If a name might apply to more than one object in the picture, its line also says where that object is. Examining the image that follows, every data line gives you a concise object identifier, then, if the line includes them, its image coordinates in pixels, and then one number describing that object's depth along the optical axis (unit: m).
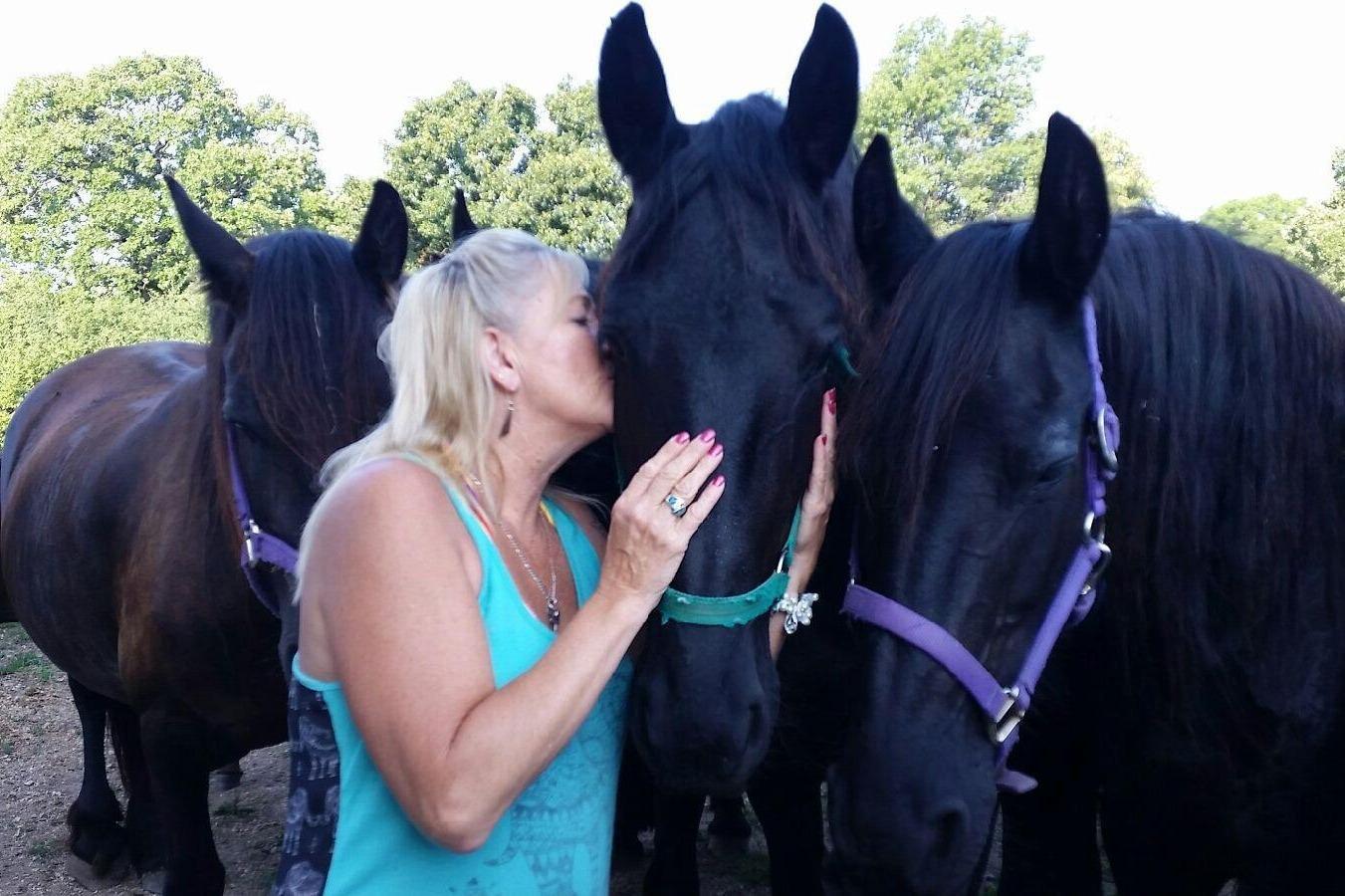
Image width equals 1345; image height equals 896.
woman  1.53
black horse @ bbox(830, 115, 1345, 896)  1.85
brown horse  2.98
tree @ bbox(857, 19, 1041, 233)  28.44
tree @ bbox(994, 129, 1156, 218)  27.81
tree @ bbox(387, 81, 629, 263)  24.73
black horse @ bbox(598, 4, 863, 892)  1.82
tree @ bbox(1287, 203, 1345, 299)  22.50
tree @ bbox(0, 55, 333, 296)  28.72
